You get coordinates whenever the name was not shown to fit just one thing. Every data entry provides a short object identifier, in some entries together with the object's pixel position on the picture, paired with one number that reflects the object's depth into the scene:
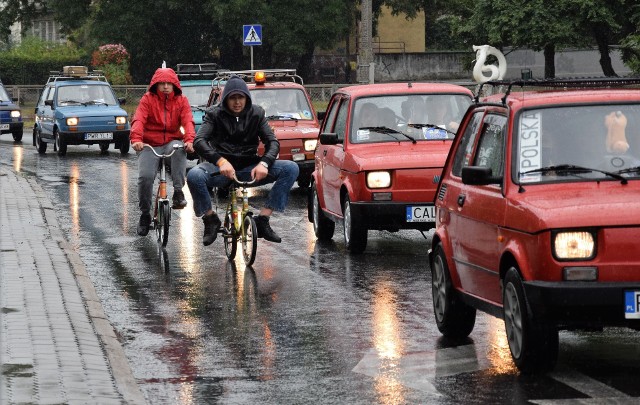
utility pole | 44.59
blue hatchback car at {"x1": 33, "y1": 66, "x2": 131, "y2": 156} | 34.97
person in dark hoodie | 14.57
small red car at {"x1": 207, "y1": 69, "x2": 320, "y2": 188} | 23.53
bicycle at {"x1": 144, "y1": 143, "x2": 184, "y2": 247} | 16.05
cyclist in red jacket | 16.14
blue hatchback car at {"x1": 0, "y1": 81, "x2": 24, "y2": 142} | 41.69
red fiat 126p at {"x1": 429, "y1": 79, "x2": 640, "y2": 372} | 8.11
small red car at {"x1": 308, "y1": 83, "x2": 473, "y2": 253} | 15.12
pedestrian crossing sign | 42.72
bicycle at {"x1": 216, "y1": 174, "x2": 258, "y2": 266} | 14.39
